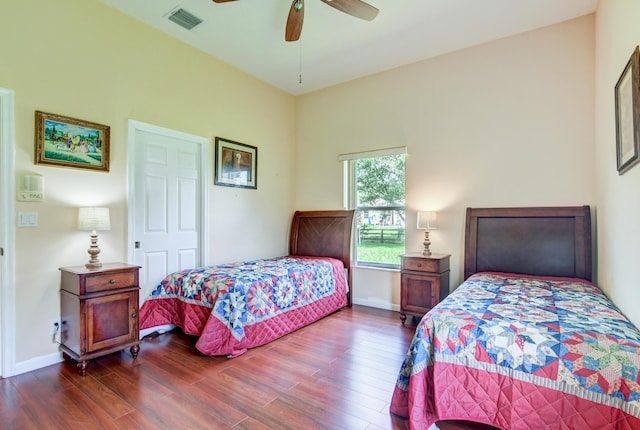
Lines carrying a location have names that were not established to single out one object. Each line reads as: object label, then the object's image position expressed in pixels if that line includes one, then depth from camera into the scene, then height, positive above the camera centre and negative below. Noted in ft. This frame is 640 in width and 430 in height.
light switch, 8.14 -0.03
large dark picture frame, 5.87 +2.09
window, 14.03 +0.63
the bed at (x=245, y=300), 9.23 -2.69
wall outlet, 8.64 -3.00
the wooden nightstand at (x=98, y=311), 8.03 -2.44
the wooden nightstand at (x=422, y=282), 11.35 -2.32
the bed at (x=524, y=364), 4.70 -2.34
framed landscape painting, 8.48 +2.10
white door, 10.52 +0.58
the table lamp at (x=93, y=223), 8.59 -0.14
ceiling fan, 8.20 +5.45
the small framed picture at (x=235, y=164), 13.09 +2.29
